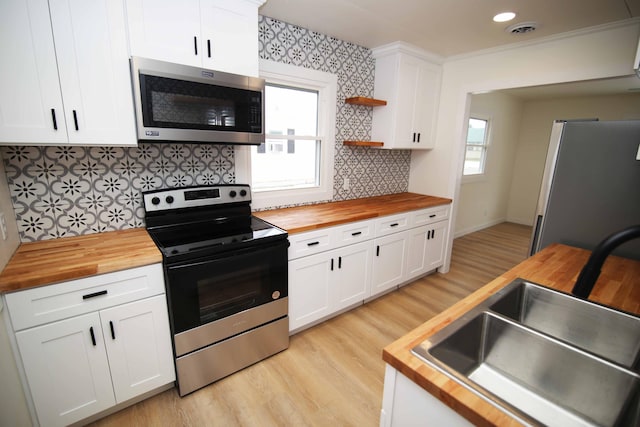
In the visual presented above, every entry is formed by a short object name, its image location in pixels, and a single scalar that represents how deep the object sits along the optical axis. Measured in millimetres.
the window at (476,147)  4902
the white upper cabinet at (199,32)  1562
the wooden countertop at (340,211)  2201
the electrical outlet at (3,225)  1386
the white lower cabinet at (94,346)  1326
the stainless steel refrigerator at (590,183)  1656
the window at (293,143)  2479
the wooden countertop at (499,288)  677
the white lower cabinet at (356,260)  2191
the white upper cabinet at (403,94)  2916
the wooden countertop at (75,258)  1280
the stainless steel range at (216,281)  1618
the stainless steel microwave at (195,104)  1576
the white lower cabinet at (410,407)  739
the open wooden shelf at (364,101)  2793
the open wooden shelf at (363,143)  2879
